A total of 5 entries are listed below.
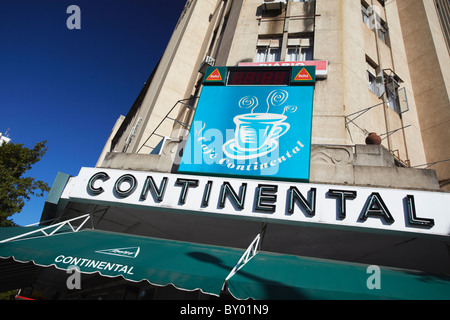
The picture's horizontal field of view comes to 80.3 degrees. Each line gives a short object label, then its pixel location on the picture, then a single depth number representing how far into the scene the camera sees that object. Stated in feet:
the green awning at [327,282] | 14.43
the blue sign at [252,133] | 24.85
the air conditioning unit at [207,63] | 48.20
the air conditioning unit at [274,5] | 45.93
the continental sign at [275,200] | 19.84
